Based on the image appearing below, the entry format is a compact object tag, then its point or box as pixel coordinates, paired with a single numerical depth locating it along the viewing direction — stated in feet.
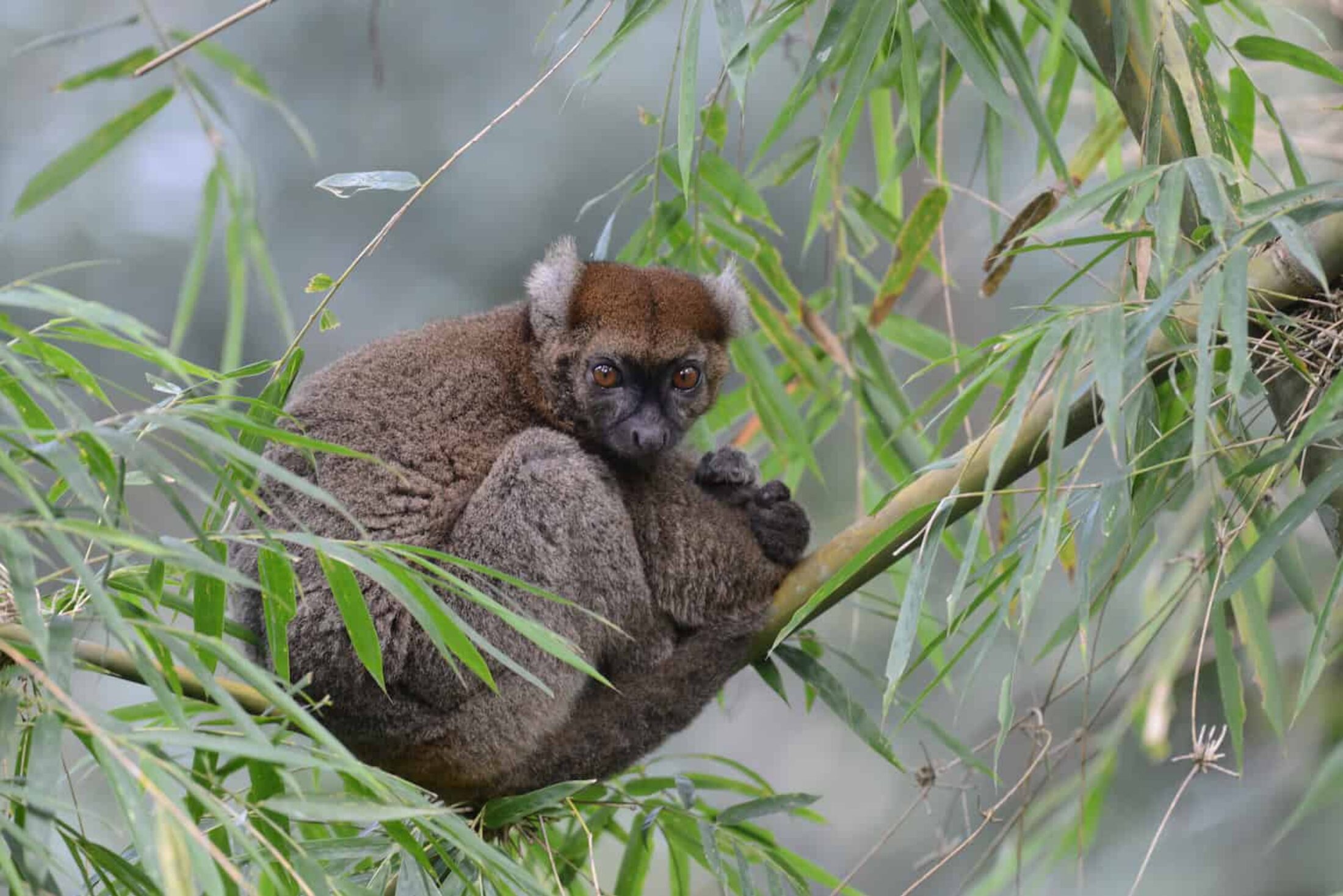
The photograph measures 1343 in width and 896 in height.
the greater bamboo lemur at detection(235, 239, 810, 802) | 22.88
